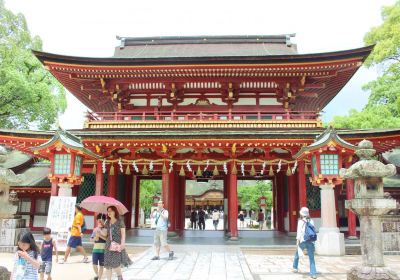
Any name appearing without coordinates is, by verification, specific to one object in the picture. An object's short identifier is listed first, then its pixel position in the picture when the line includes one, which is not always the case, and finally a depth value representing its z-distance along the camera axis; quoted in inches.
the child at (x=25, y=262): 227.5
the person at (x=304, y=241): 368.8
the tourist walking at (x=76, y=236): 457.7
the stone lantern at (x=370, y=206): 321.1
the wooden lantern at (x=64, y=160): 574.9
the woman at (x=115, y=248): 294.2
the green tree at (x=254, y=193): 1863.4
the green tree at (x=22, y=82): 1107.3
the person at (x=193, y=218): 1087.0
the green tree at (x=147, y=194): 1734.7
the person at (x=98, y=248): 322.0
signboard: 496.1
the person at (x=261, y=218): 1131.3
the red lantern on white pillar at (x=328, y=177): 535.8
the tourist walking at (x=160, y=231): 466.2
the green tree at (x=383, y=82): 1079.0
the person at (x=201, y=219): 1032.8
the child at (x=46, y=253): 322.0
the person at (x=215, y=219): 1071.2
